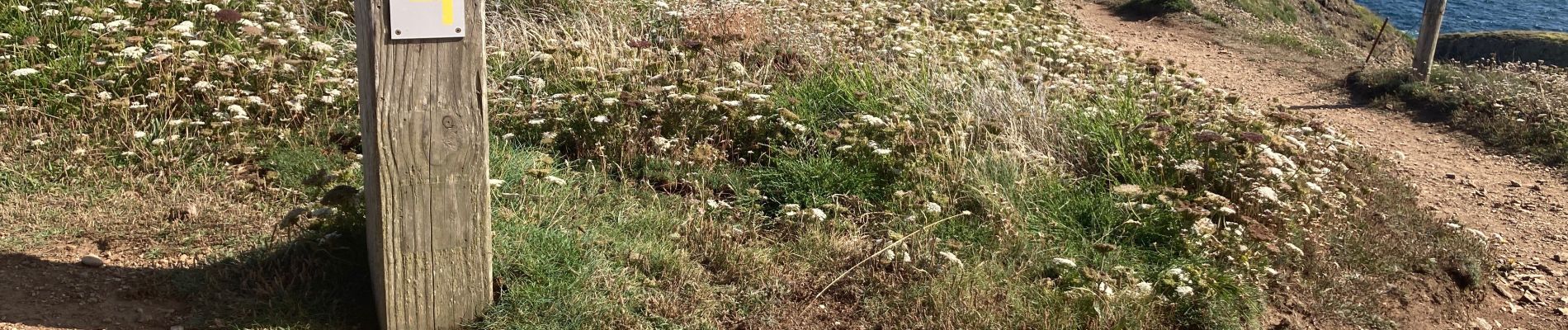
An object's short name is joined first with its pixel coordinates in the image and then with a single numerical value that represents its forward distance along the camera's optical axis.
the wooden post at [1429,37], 9.66
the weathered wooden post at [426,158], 3.13
